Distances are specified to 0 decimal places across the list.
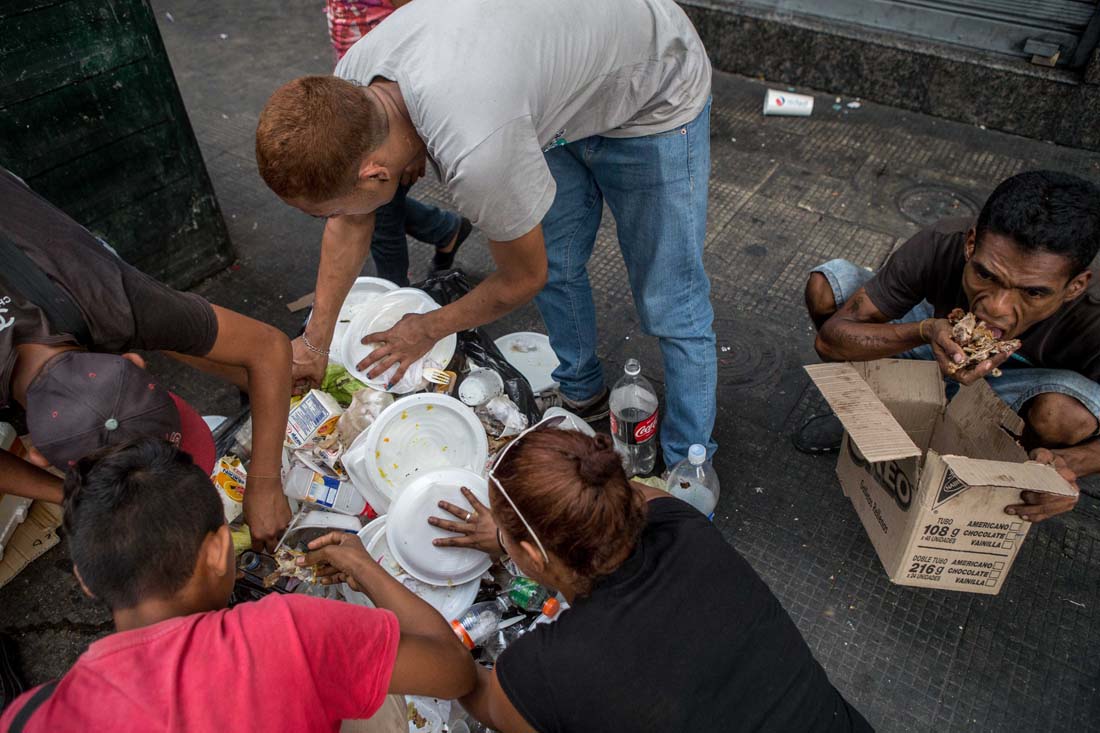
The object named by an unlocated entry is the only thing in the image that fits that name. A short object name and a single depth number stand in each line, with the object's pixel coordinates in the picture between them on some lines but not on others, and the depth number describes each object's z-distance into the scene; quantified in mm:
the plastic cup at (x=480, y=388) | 2713
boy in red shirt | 1230
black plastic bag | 2809
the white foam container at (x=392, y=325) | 2676
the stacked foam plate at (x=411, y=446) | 2436
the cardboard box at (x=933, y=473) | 2098
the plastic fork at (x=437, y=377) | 2670
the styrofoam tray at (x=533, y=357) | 3209
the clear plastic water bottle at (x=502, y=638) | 2224
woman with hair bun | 1389
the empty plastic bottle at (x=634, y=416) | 2799
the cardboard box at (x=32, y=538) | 2699
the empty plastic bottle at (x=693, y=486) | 2729
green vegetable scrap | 2787
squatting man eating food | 2047
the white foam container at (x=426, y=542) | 2285
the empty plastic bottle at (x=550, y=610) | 2145
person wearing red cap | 1721
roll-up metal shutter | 4398
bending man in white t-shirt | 1782
